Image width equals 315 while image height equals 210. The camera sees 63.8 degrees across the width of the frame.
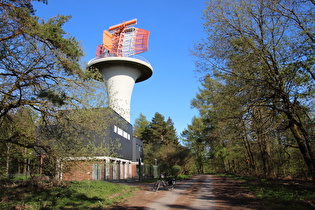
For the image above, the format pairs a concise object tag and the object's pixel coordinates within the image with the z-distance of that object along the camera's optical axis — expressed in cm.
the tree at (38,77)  826
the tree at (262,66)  1095
